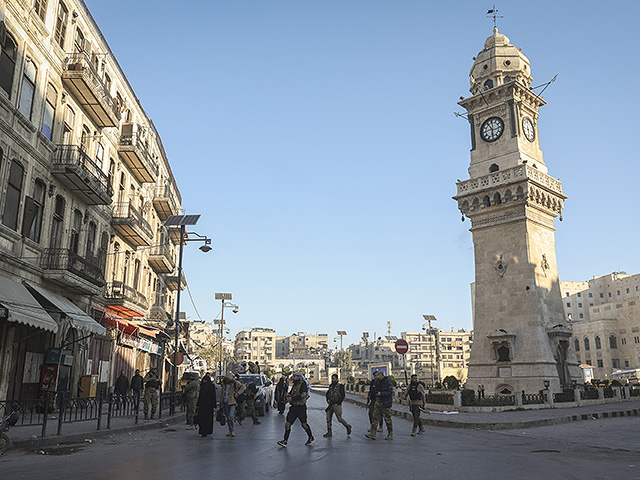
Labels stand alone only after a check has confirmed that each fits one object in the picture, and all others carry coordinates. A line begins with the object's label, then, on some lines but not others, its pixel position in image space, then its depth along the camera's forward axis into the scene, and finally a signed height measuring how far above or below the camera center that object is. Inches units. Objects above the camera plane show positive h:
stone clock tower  1182.3 +314.6
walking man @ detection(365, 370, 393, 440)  539.5 -33.4
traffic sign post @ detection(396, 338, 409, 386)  833.5 +37.3
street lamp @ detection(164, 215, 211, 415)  944.8 +259.3
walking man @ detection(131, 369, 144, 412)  872.9 -21.9
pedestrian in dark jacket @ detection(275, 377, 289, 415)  912.8 -36.3
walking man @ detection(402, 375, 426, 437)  601.9 -31.0
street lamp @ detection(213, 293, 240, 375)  2408.3 +323.7
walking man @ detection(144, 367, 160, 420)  716.7 -32.0
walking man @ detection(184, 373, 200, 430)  666.8 -30.8
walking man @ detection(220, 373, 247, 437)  578.1 -27.5
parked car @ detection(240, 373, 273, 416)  881.5 -35.7
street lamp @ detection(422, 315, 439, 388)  2322.1 +225.9
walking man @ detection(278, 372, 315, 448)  491.8 -29.2
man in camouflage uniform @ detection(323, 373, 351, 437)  562.6 -30.3
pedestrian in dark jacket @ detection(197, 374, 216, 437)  561.9 -36.7
